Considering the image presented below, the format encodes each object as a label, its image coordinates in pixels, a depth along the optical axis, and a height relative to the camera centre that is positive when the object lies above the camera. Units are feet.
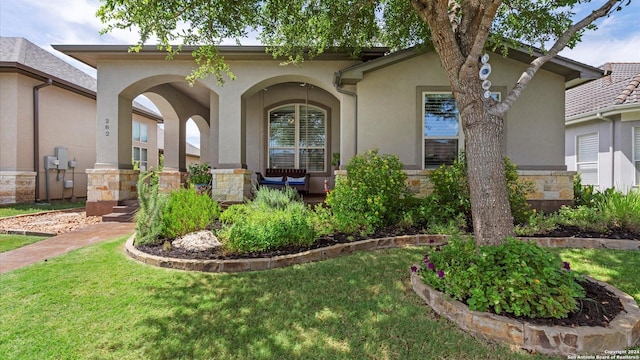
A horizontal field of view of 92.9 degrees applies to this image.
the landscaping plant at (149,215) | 15.67 -2.20
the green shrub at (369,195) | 16.84 -1.19
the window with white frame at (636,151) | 26.35 +2.14
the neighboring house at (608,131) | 26.55 +4.23
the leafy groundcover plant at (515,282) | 8.00 -3.00
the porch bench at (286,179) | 28.35 -0.49
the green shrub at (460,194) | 18.13 -1.15
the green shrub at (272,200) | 18.12 -1.58
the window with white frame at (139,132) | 50.15 +7.04
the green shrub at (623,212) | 16.87 -2.06
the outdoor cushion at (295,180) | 29.04 -0.63
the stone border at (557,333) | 7.31 -3.94
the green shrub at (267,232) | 14.01 -2.77
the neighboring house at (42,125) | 31.78 +5.58
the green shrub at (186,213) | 16.38 -2.21
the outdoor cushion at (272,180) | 28.39 -0.60
